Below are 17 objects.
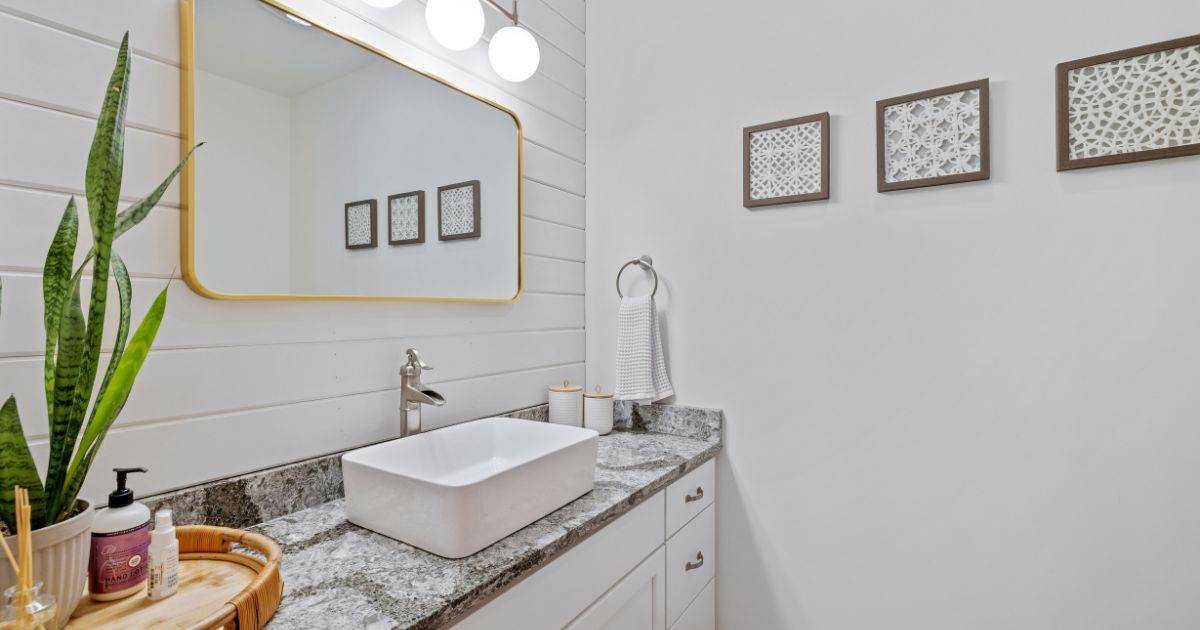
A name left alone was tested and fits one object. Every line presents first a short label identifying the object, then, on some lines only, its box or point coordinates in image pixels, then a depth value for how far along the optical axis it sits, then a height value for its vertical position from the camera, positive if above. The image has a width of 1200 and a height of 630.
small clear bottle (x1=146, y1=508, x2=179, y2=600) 0.72 -0.31
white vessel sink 0.90 -0.32
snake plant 0.65 -0.04
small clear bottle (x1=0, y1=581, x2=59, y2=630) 0.55 -0.29
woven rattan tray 0.67 -0.36
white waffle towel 1.70 -0.13
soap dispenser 0.71 -0.29
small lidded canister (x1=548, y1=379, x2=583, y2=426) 1.70 -0.28
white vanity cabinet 0.96 -0.54
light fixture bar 1.46 +0.80
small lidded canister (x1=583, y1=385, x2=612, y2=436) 1.72 -0.30
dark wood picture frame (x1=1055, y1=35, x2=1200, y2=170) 1.18 +0.42
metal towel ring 1.77 +0.16
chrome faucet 1.24 -0.17
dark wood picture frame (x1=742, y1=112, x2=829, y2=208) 1.50 +0.41
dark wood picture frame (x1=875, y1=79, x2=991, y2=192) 1.33 +0.41
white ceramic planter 0.61 -0.27
